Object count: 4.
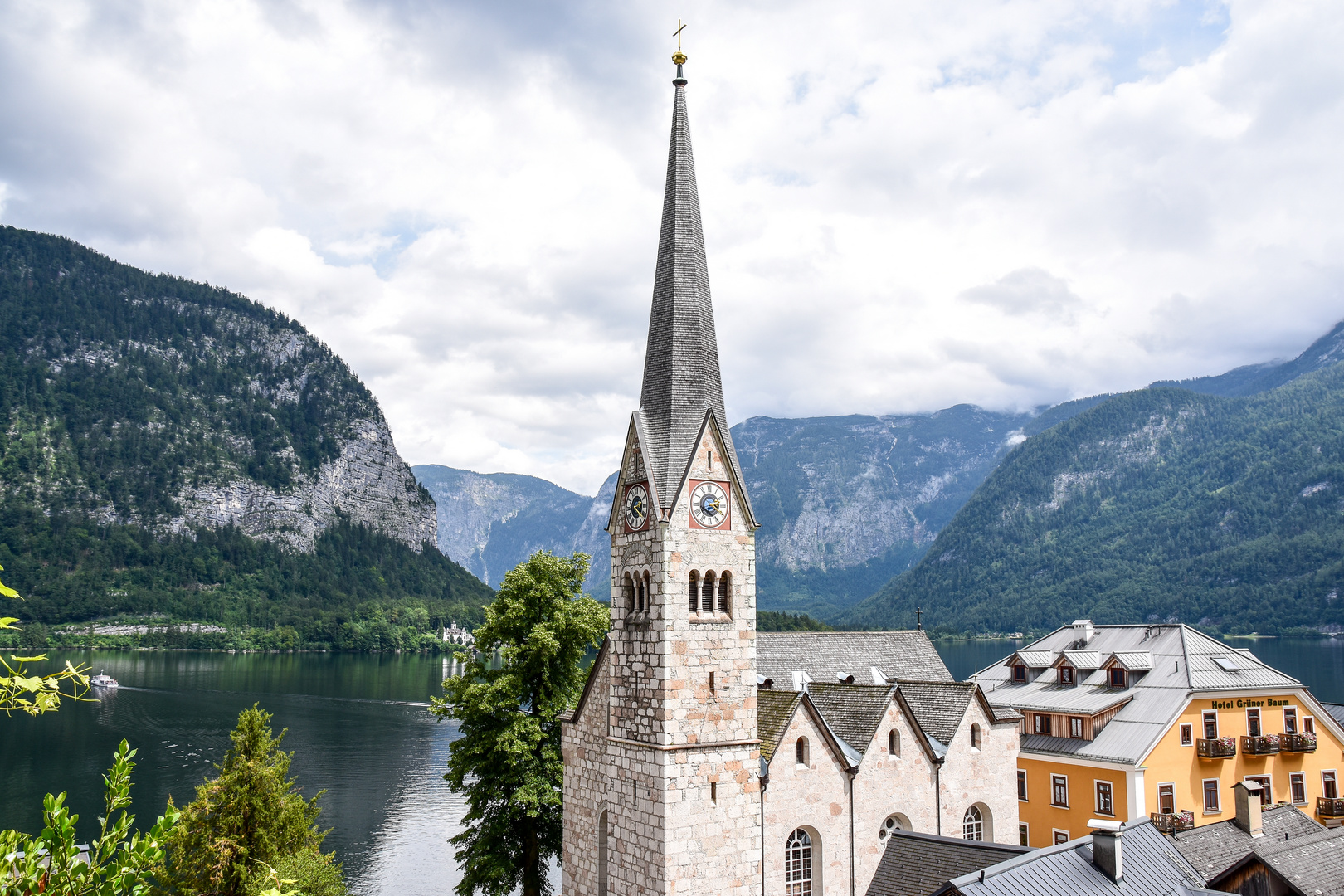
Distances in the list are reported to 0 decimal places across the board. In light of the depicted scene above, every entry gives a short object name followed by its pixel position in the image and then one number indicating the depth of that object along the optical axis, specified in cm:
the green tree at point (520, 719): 3719
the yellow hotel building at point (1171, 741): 4466
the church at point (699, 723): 2805
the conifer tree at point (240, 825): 3156
